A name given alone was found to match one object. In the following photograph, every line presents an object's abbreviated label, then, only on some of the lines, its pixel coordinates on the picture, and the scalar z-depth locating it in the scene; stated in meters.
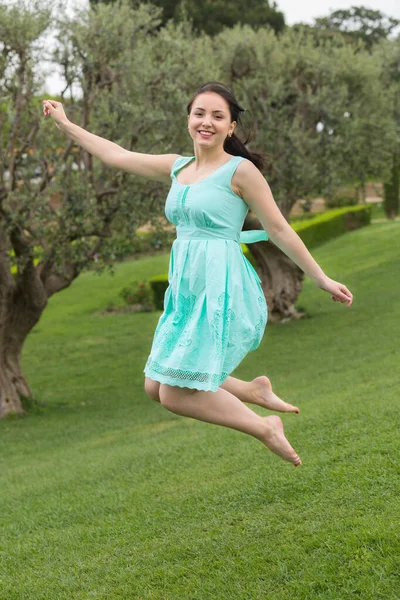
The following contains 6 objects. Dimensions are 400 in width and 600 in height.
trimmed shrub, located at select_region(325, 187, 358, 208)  36.31
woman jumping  4.35
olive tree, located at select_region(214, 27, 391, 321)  17.48
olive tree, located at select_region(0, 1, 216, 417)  11.96
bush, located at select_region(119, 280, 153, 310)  23.17
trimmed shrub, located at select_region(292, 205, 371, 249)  29.14
